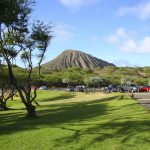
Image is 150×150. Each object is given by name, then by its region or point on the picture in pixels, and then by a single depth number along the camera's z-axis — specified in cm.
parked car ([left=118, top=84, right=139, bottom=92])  3925
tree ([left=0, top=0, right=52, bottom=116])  1251
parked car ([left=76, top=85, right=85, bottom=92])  4710
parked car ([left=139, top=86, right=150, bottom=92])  3981
